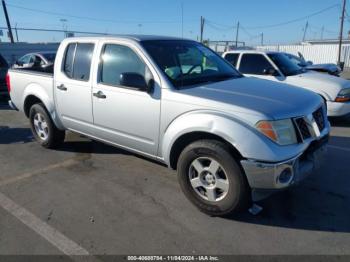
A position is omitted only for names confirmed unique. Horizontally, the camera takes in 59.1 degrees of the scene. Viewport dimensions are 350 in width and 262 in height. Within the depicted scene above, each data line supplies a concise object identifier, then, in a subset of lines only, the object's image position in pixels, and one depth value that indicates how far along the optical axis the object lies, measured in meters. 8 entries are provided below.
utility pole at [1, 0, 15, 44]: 24.40
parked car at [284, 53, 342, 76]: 11.46
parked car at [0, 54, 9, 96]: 10.27
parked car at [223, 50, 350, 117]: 6.84
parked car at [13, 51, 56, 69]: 11.34
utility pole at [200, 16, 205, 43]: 37.01
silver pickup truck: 2.89
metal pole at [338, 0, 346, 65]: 27.36
